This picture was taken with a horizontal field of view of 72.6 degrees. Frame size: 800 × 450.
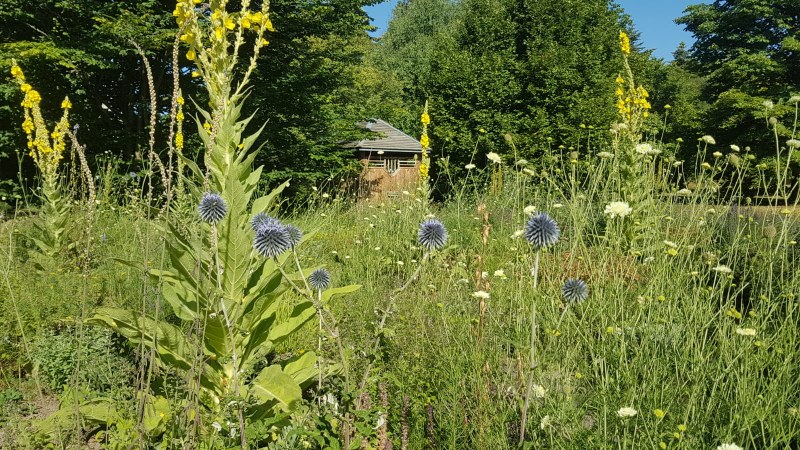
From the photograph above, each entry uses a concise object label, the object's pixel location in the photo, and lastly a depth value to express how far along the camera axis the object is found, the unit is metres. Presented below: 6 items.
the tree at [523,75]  12.78
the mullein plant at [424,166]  5.32
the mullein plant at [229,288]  2.26
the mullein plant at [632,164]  4.41
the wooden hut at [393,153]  21.00
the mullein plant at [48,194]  4.54
